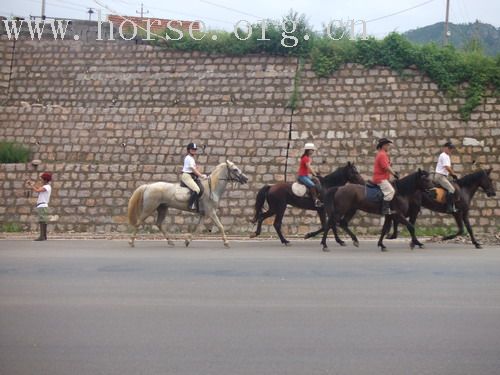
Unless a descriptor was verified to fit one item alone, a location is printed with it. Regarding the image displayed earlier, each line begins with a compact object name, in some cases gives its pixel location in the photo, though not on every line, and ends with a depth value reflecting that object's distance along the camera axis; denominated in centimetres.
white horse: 1827
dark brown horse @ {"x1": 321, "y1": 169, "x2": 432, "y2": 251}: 1714
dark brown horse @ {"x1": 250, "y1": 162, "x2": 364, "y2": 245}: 1855
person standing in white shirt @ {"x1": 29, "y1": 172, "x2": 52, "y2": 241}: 1952
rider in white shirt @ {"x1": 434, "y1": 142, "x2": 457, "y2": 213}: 1812
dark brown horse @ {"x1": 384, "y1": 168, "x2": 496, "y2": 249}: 1798
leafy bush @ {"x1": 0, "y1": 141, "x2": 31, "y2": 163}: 2472
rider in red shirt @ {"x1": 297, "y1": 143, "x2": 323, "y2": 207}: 1859
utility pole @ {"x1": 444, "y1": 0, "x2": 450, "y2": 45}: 4222
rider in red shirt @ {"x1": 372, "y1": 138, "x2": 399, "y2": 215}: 1686
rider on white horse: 1817
